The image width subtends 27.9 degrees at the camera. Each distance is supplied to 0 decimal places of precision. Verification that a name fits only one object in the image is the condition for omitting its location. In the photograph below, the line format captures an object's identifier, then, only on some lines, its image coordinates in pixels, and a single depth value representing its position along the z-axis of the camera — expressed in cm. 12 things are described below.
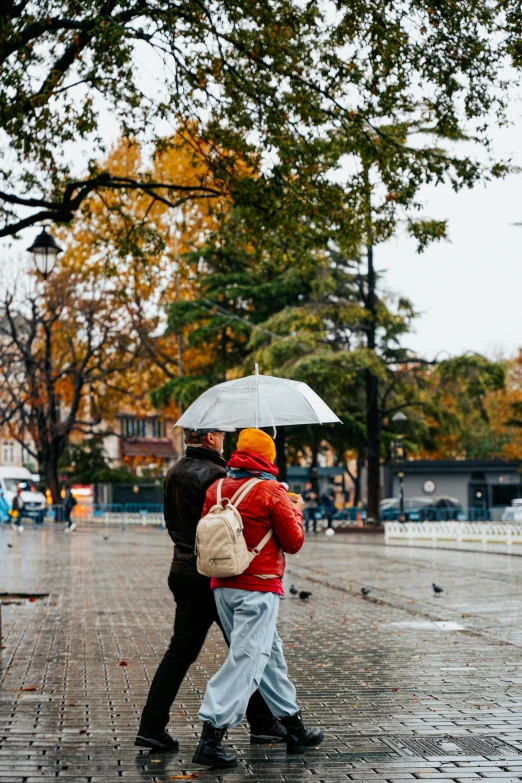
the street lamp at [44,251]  1443
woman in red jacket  548
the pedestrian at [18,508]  4156
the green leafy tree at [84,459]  5294
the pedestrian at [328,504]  4012
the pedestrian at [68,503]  4162
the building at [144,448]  6045
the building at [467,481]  4912
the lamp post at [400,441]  3919
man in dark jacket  588
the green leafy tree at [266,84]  1124
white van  4872
